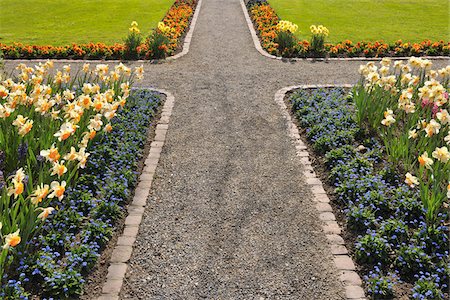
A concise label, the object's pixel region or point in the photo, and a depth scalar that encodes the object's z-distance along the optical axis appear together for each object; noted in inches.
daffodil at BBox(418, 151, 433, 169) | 197.9
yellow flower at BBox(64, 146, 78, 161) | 190.5
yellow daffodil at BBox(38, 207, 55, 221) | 162.7
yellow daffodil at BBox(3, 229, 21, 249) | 148.4
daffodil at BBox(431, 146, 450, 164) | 195.8
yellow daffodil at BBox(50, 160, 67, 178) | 177.8
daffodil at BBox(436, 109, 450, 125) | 221.6
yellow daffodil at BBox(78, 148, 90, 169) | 193.2
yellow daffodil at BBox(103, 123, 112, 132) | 236.8
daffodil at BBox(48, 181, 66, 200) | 165.8
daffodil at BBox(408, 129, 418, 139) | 221.8
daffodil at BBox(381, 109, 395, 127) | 239.0
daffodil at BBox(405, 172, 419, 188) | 198.7
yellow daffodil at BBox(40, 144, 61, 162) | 182.1
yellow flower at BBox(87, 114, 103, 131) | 220.1
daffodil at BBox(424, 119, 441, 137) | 217.5
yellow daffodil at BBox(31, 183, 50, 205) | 161.6
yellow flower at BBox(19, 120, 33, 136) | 200.4
